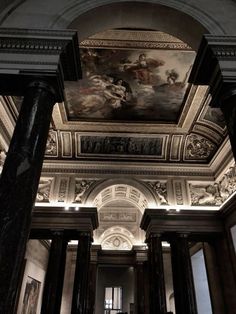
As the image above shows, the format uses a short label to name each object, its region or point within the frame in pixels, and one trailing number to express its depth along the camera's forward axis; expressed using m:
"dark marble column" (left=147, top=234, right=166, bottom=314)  9.17
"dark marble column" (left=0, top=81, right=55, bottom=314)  2.86
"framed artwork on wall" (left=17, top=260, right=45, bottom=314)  11.05
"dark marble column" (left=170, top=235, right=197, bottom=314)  8.84
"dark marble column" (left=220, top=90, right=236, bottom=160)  3.88
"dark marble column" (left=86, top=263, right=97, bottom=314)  12.62
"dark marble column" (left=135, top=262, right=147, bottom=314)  13.20
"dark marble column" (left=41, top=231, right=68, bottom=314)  8.73
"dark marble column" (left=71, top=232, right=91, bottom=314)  8.93
